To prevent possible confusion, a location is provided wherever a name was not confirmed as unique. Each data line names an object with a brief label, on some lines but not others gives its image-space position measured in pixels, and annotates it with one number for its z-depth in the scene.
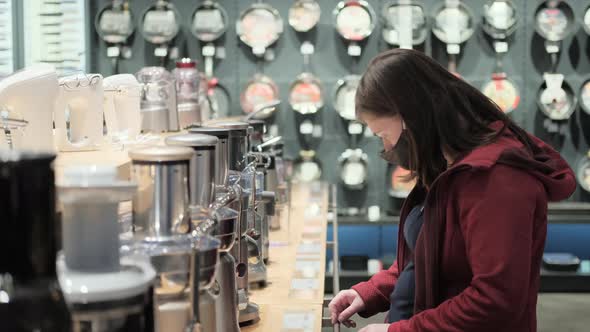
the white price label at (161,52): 6.44
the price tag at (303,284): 2.99
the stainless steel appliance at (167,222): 1.31
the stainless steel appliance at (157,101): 4.12
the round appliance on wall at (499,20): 6.41
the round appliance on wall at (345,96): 6.44
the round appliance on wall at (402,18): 6.41
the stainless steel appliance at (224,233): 1.76
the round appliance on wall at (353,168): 6.50
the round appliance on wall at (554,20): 6.45
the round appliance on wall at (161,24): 6.46
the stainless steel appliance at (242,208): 2.41
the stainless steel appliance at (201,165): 1.68
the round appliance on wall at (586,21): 6.43
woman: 2.05
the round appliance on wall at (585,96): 6.50
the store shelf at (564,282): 6.24
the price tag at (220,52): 6.57
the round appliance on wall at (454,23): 6.42
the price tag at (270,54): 6.59
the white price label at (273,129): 6.49
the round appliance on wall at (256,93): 6.50
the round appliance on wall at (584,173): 6.53
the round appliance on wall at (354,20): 6.41
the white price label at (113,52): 6.41
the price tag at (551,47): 6.43
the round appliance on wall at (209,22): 6.49
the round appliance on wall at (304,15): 6.46
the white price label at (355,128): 6.43
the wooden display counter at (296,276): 2.54
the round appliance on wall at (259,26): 6.48
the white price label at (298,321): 2.43
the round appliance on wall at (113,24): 6.50
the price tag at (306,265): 3.32
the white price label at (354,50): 6.41
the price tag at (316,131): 6.57
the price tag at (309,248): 3.65
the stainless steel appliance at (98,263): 1.03
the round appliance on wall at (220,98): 6.54
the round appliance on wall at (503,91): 6.44
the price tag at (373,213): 6.32
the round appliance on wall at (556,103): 6.49
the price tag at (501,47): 6.40
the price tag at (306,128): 6.49
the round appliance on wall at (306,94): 6.47
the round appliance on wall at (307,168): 6.55
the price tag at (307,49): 6.44
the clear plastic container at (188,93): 4.55
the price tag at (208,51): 6.45
